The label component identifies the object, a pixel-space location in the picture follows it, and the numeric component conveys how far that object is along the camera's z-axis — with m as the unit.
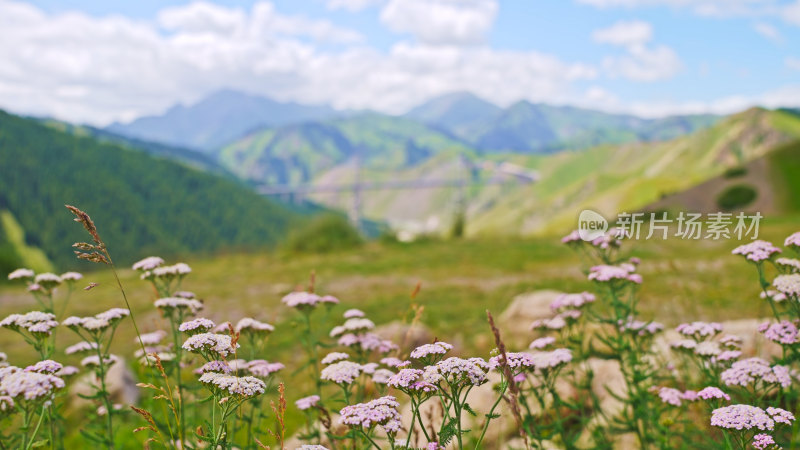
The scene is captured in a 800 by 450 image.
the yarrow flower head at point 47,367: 3.15
